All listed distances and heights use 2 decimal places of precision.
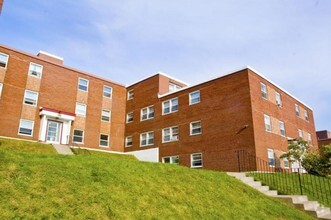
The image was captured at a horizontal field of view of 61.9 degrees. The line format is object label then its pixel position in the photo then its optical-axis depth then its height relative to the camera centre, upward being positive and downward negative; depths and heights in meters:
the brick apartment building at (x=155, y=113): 22.12 +5.88
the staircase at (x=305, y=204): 10.83 -1.02
